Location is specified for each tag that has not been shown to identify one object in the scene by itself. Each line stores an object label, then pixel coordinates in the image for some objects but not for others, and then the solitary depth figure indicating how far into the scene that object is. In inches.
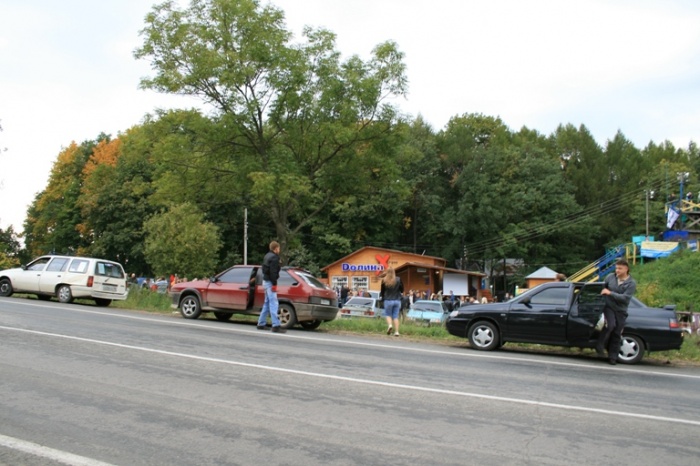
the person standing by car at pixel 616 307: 439.2
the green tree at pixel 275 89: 759.7
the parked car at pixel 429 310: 995.0
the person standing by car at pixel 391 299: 585.9
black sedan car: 456.8
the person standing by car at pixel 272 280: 534.0
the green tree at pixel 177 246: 1197.1
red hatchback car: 594.5
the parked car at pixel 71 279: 793.6
